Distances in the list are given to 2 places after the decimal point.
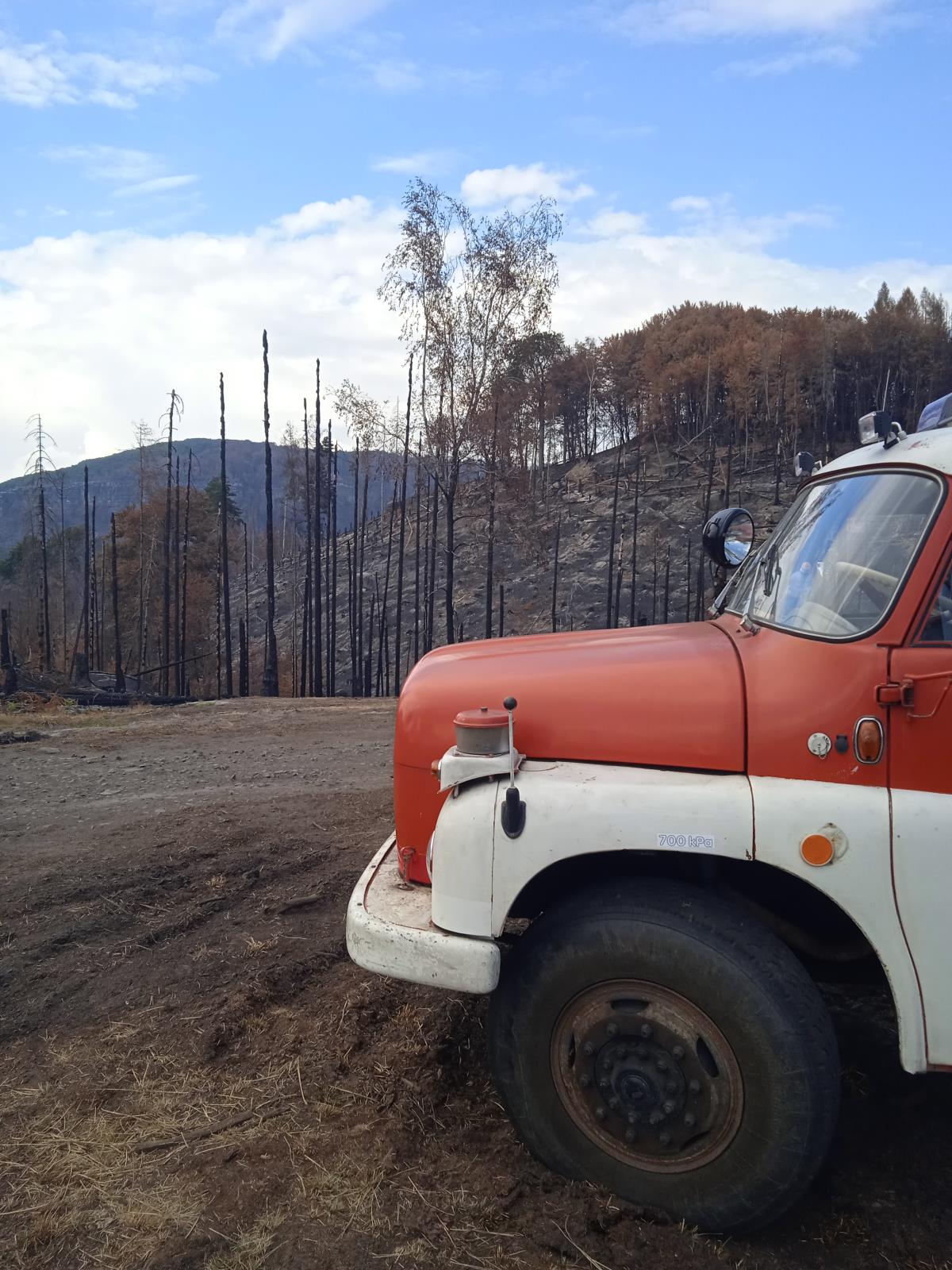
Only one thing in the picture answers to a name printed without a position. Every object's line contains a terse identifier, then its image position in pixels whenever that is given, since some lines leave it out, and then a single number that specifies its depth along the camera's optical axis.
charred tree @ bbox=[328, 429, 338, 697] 32.75
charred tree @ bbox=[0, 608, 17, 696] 21.12
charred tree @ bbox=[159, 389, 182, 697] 34.78
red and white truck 2.42
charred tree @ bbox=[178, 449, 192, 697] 33.72
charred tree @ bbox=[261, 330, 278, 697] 28.47
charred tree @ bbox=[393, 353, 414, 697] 27.91
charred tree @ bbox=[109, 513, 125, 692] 28.52
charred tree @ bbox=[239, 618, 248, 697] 30.99
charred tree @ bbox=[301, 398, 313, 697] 33.70
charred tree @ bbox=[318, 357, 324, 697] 32.34
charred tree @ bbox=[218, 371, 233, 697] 31.89
